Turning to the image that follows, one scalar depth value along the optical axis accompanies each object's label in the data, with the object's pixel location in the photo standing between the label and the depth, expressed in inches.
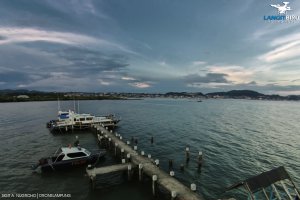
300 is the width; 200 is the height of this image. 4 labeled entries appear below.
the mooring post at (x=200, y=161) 1168.8
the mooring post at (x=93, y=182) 911.7
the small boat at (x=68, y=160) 1088.8
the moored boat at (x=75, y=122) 2175.2
